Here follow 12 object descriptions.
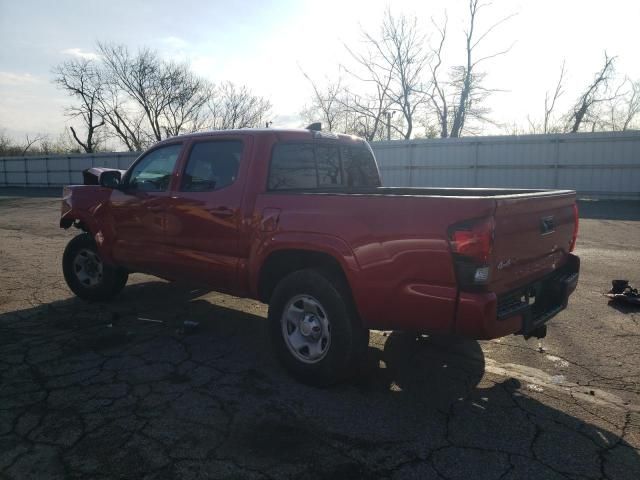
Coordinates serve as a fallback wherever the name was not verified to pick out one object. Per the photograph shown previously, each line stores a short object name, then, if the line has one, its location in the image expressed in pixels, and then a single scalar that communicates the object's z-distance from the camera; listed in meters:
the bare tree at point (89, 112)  38.19
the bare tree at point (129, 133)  39.31
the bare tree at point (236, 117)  38.53
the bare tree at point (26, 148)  47.58
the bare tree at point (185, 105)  36.66
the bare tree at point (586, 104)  29.17
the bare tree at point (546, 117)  35.17
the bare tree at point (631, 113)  34.34
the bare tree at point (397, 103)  29.86
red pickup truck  2.82
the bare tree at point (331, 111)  32.03
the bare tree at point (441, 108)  29.50
